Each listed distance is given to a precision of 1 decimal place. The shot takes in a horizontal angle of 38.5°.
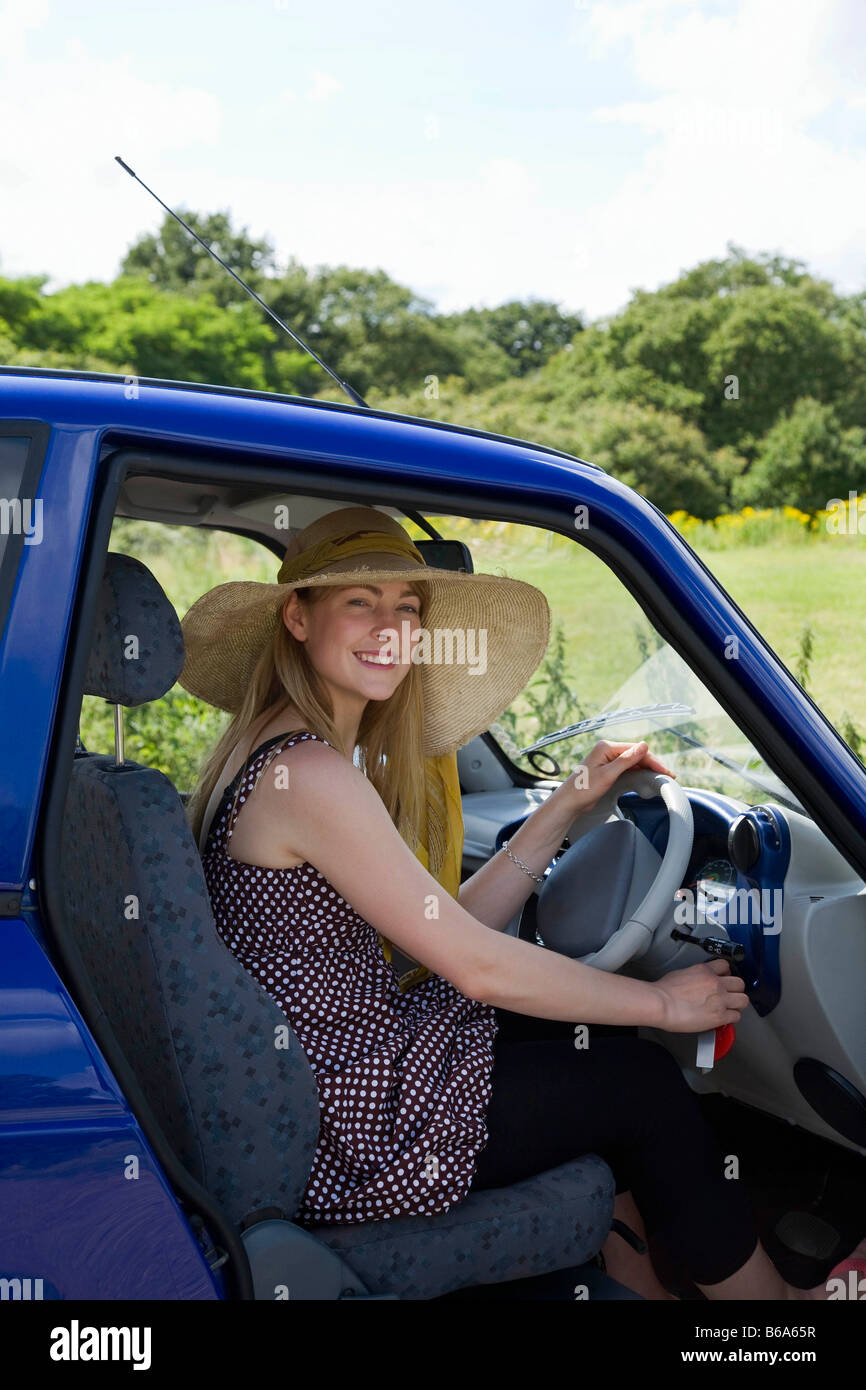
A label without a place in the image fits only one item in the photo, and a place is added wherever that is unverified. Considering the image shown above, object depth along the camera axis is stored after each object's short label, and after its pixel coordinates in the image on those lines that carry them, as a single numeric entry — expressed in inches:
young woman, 70.8
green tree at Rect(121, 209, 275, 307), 1434.5
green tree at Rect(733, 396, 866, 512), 790.5
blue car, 55.1
